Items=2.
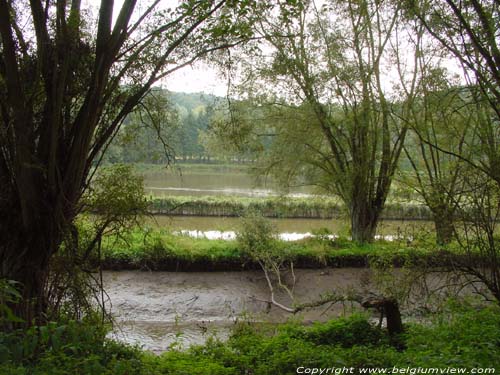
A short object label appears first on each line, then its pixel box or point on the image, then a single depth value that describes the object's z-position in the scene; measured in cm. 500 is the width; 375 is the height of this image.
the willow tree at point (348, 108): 1114
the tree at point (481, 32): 482
